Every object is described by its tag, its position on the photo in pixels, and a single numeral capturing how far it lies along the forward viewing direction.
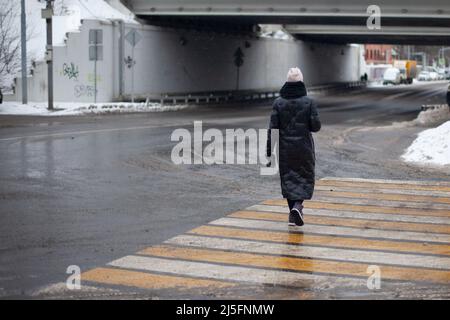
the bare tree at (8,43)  38.30
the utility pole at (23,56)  34.70
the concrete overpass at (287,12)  36.53
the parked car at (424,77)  117.69
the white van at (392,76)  95.06
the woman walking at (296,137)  9.15
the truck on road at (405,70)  97.25
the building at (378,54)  134.50
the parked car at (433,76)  118.97
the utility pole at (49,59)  33.12
